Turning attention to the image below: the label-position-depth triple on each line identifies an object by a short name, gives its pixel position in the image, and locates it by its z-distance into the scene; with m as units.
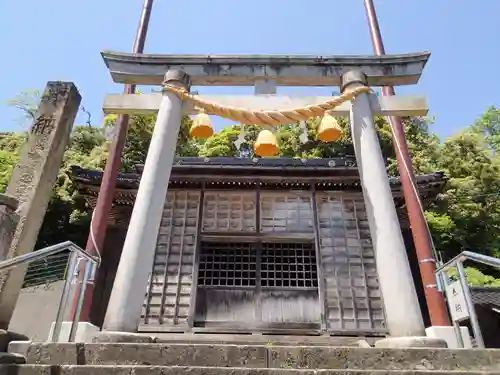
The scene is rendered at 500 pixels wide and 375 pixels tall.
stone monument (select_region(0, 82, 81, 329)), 4.93
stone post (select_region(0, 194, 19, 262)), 4.90
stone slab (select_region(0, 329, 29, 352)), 4.15
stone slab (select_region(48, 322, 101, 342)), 8.13
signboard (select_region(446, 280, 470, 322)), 5.23
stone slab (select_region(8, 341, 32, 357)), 3.91
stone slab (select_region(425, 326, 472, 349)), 8.29
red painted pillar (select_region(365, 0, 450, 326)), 8.70
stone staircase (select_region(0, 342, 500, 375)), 3.74
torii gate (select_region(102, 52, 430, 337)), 5.66
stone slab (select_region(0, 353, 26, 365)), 3.61
